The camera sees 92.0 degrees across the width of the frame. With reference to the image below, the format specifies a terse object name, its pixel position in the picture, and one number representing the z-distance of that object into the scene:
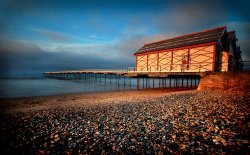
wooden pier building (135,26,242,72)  16.80
